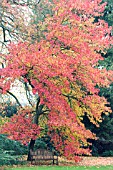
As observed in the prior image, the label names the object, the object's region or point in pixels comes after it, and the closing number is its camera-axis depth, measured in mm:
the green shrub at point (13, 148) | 15188
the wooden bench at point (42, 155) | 15805
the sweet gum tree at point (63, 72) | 14055
